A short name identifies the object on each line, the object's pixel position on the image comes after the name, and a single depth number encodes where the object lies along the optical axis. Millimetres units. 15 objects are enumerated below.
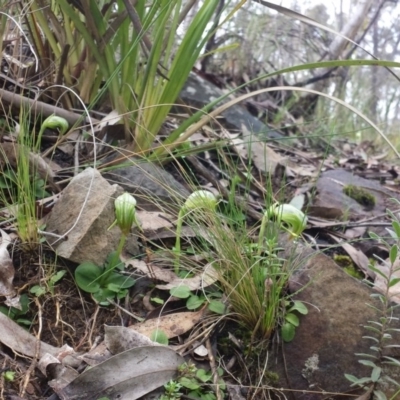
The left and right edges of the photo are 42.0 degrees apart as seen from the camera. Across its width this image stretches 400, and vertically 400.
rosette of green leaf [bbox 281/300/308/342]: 357
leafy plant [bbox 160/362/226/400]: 315
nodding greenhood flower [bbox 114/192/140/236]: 361
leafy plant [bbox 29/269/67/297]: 363
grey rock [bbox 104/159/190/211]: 475
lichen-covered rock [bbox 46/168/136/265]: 390
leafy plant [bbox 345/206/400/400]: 312
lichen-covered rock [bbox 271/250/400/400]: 349
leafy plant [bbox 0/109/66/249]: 373
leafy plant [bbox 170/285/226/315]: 369
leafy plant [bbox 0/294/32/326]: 347
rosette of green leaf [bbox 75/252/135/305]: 375
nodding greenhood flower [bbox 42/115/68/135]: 465
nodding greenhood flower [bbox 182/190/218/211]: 375
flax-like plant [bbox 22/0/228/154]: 485
